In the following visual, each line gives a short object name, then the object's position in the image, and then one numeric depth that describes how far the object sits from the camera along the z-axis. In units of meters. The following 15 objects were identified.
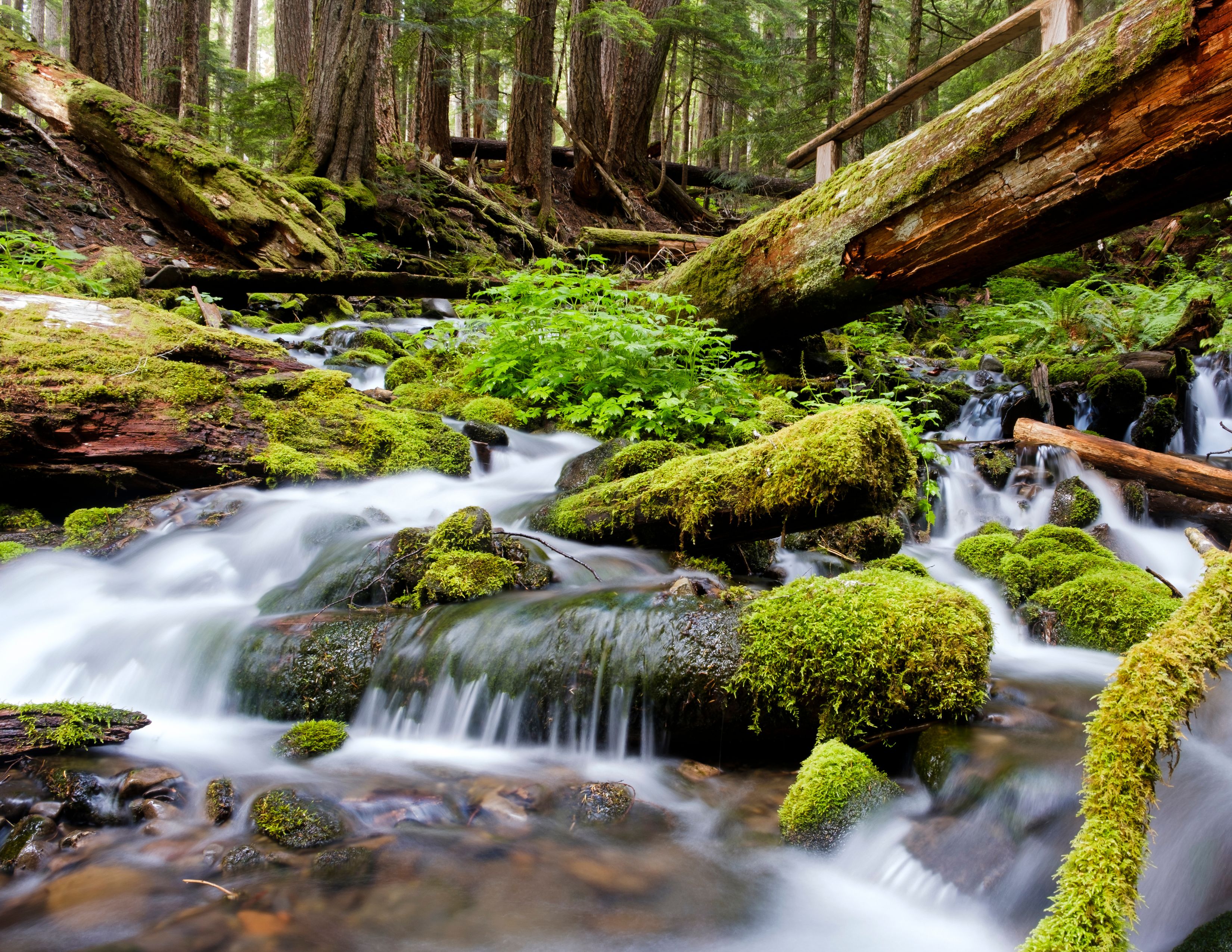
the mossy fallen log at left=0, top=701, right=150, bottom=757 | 2.91
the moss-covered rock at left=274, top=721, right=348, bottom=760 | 3.29
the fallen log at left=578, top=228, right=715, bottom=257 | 14.68
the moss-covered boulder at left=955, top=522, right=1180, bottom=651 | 3.68
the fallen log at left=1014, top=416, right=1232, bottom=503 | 6.01
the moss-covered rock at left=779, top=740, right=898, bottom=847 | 2.66
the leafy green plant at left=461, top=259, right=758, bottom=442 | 5.91
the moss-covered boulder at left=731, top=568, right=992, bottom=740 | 2.88
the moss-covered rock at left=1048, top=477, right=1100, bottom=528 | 6.00
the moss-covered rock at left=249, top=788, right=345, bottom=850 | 2.71
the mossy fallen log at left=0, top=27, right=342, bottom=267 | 10.19
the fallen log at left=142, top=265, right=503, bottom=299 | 9.24
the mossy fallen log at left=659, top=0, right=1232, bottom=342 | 4.23
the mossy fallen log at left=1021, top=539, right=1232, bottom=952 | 1.39
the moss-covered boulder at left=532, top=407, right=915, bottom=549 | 3.29
